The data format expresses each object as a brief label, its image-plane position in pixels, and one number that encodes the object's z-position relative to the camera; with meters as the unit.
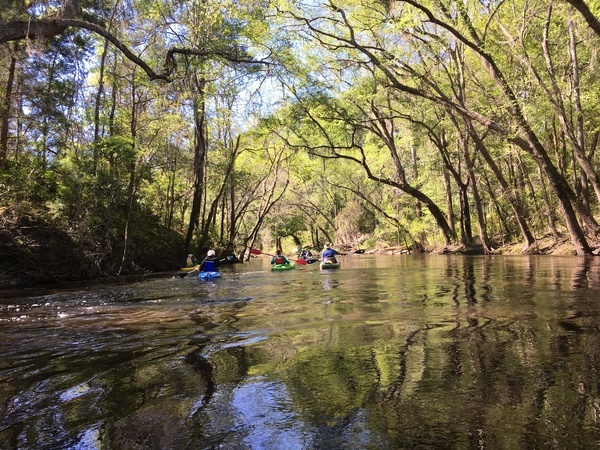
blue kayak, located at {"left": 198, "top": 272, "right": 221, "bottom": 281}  15.02
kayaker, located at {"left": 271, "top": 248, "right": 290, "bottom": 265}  20.23
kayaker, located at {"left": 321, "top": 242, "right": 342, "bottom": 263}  19.45
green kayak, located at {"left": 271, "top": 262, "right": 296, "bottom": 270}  19.53
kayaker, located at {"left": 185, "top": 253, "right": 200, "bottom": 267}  18.30
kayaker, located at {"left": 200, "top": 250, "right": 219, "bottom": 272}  15.43
